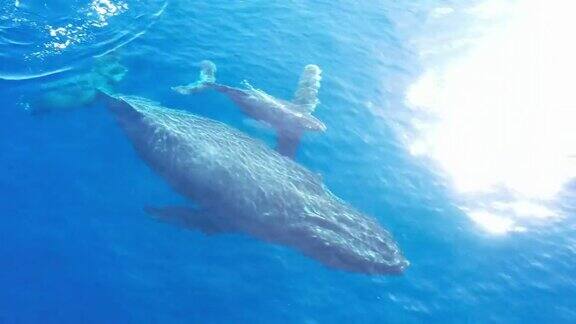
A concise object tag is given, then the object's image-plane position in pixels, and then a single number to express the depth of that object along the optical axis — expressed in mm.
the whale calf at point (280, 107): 14438
